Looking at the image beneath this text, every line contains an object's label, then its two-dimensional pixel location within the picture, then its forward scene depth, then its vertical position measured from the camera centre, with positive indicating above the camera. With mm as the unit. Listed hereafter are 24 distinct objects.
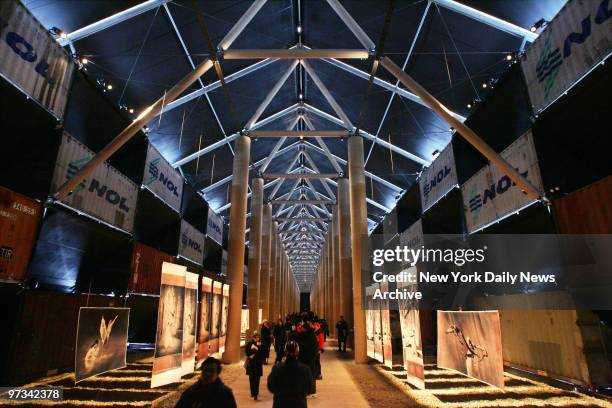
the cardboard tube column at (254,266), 26141 +3212
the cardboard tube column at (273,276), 39972 +3997
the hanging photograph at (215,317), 13437 -190
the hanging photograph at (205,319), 12477 -248
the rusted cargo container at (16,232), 10469 +2297
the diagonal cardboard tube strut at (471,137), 12016 +5922
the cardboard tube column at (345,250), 28766 +4796
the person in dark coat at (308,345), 8859 -780
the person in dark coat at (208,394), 3807 -837
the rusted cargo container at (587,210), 9680 +2874
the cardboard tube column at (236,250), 17266 +3124
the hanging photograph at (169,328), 8586 -400
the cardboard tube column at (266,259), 35062 +4952
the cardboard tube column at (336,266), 36044 +4586
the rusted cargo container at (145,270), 18328 +2159
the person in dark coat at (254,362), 8969 -1210
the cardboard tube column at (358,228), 17578 +4259
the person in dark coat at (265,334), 11897 -703
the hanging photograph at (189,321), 10000 -255
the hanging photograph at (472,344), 7918 -756
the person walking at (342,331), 20286 -1034
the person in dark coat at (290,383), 4574 -880
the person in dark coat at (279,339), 13412 -977
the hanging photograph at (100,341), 8266 -695
